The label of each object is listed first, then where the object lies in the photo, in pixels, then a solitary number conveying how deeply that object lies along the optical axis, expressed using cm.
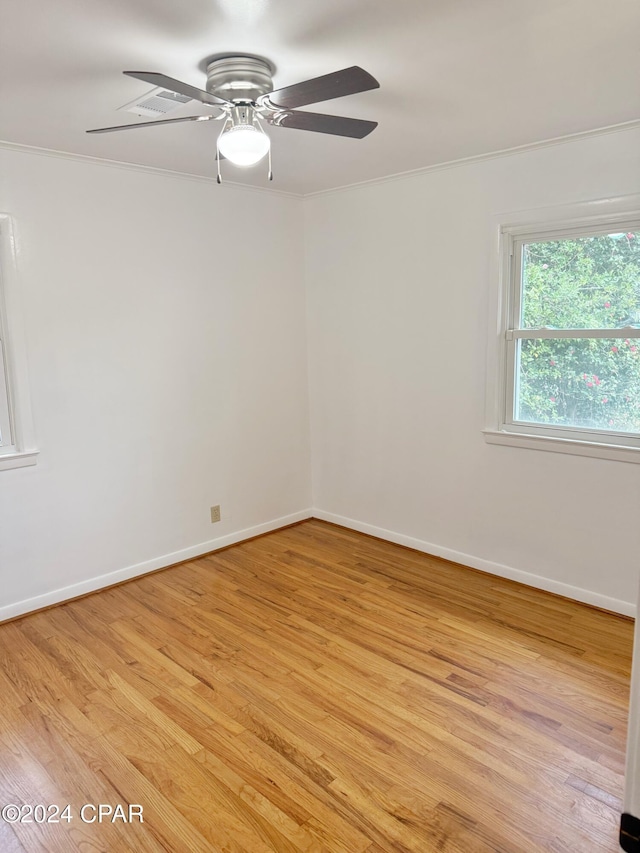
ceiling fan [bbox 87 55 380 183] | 182
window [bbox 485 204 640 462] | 302
